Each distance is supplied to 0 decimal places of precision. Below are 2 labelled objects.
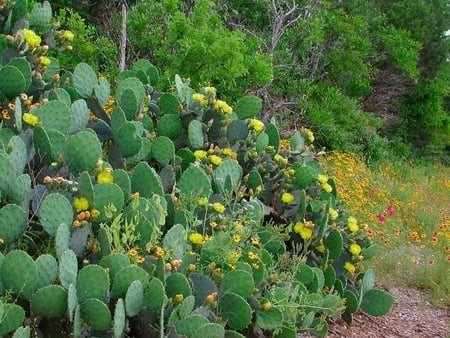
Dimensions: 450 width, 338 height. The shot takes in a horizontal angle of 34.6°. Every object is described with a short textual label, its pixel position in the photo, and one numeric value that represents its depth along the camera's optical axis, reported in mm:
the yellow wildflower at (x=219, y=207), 3660
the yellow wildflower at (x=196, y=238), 3461
